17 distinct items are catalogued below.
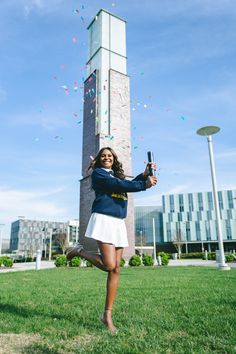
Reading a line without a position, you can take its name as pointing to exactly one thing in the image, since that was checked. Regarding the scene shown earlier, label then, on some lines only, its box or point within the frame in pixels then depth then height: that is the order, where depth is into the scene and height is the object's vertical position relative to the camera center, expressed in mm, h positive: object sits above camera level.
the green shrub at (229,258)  26877 -865
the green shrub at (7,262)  23031 -954
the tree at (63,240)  59938 +1953
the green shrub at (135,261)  20062 -803
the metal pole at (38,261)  18762 -707
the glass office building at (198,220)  67750 +6619
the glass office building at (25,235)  110312 +5510
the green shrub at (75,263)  19870 -891
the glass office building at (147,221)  80050 +7652
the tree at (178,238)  63484 +2231
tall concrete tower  23828 +12276
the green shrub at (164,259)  21750 -741
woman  3191 +315
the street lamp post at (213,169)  14406 +3969
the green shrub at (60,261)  20531 -812
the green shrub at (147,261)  21219 -848
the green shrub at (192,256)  43578 -1080
